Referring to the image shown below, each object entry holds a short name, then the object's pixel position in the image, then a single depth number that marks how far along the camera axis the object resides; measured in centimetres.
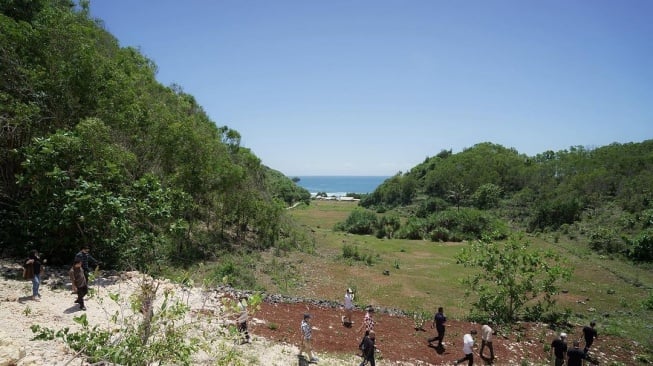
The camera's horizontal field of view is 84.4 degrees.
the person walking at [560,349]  1352
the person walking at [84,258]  1333
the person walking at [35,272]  1270
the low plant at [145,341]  589
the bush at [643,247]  3696
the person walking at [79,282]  1251
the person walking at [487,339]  1443
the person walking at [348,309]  1627
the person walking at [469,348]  1331
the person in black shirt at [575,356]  1253
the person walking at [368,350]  1170
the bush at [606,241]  4131
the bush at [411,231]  5706
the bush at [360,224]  6122
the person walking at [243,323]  1078
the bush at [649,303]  1920
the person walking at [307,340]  1209
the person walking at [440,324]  1478
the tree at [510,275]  1959
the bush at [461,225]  5538
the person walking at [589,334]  1524
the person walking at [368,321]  1432
